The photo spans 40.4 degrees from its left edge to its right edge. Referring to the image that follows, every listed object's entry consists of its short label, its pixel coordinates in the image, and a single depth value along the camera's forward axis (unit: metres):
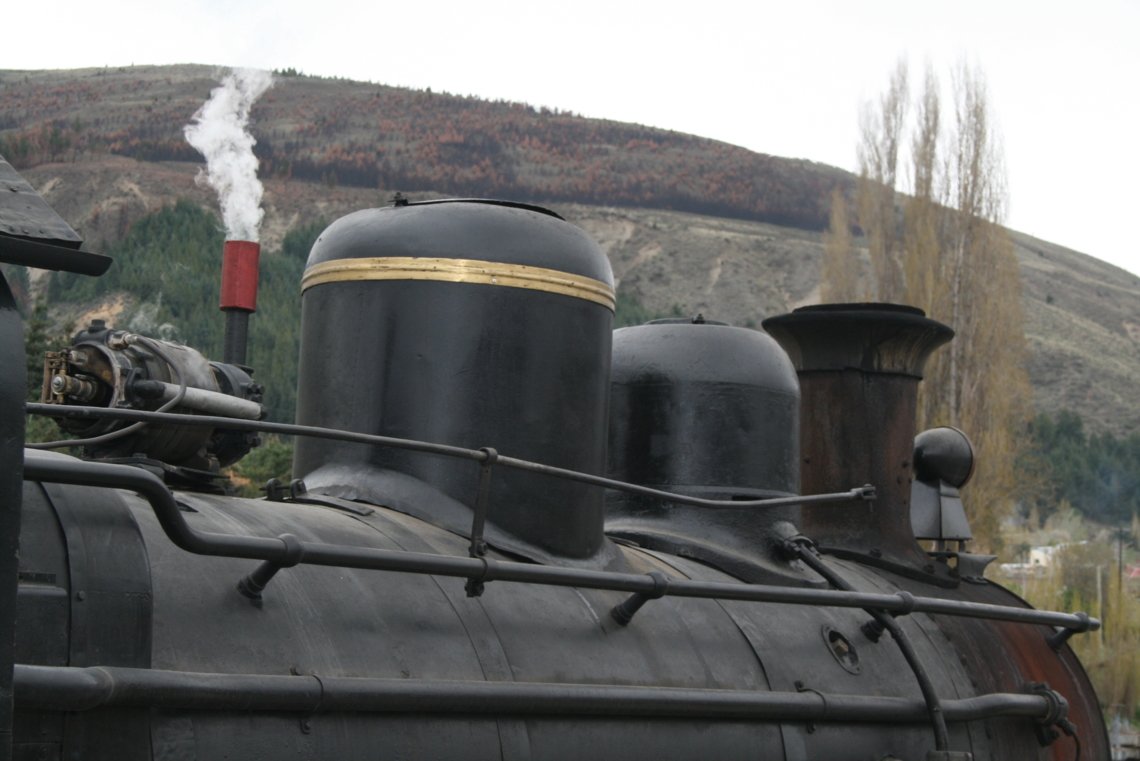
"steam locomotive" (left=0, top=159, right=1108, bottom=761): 3.19
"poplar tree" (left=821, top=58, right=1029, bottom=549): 30.50
